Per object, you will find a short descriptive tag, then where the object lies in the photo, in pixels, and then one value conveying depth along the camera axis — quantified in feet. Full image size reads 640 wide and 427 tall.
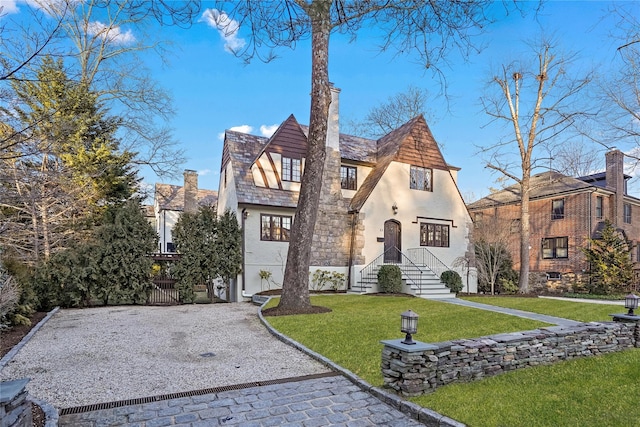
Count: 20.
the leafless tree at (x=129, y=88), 53.01
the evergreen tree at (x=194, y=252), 41.29
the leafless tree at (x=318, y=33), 21.84
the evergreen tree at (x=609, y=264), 54.24
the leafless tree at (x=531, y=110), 52.08
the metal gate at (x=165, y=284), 41.66
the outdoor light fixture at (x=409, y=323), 14.67
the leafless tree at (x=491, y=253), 57.06
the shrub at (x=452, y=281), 48.80
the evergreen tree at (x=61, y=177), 17.80
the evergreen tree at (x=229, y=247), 42.96
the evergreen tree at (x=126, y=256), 37.93
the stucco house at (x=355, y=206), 46.83
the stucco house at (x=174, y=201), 77.41
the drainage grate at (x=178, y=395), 12.90
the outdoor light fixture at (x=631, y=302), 22.03
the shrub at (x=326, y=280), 48.32
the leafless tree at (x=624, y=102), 41.22
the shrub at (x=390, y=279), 45.55
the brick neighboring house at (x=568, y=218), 69.21
